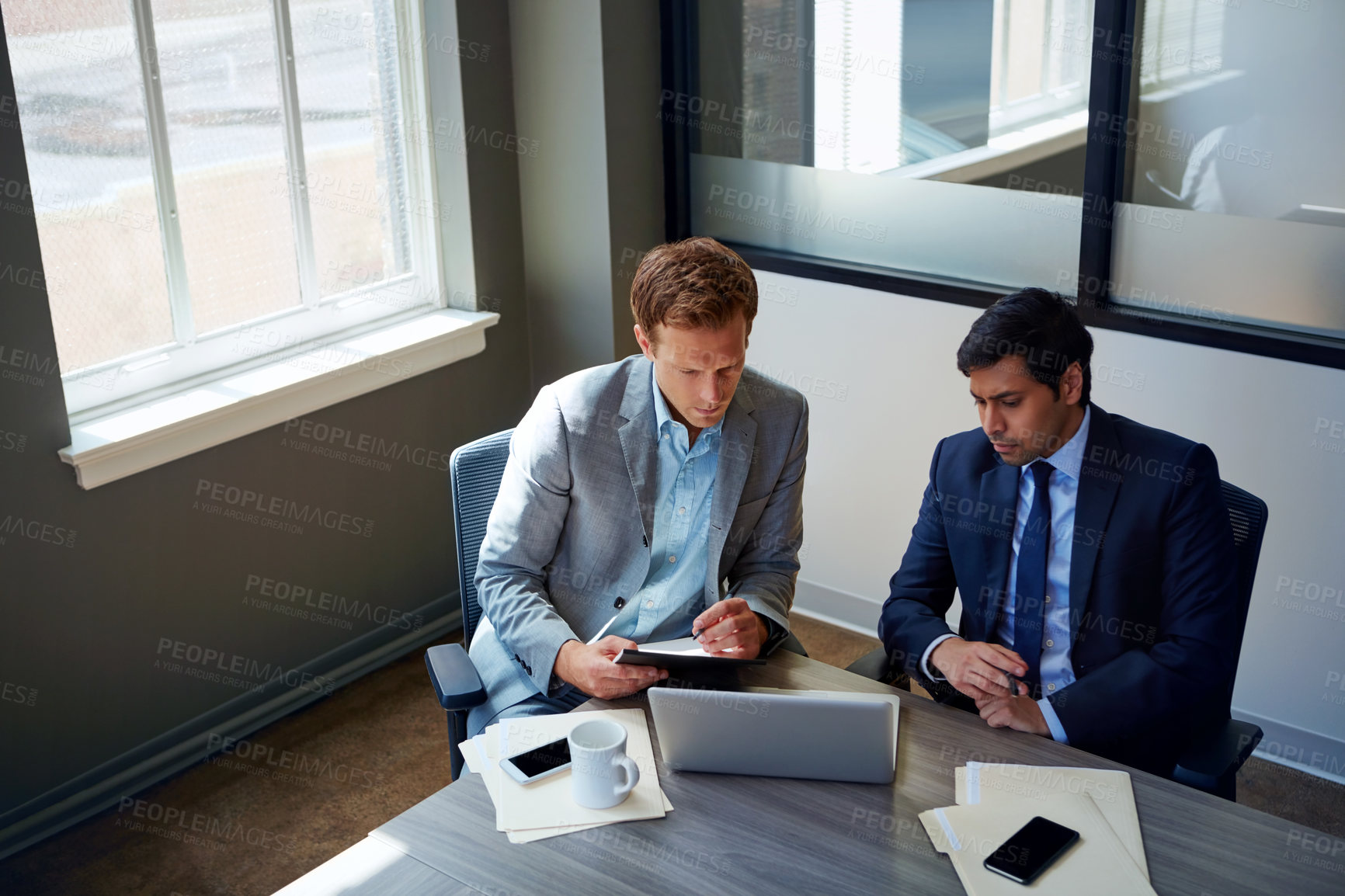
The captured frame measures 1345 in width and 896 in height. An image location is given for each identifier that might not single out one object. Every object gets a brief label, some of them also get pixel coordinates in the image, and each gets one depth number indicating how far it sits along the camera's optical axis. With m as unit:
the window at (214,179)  2.77
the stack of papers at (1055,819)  1.53
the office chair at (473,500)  2.35
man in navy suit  2.02
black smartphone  1.54
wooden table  1.54
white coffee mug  1.66
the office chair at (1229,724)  1.86
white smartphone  1.75
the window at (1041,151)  2.77
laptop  1.65
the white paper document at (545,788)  1.65
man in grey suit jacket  2.14
